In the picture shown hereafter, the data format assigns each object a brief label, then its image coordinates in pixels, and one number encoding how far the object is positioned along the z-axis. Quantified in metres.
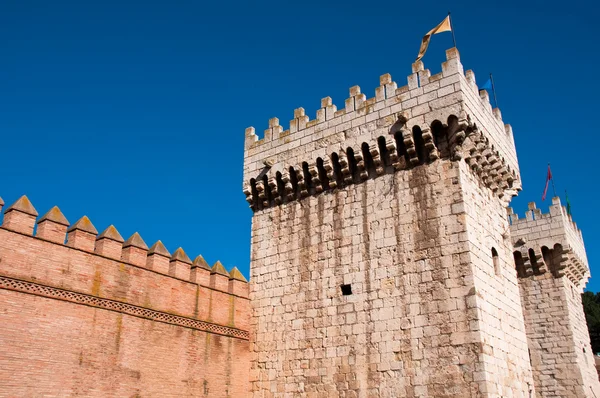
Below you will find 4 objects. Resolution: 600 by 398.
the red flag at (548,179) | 22.89
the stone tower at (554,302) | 20.12
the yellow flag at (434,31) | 14.92
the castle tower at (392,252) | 12.27
